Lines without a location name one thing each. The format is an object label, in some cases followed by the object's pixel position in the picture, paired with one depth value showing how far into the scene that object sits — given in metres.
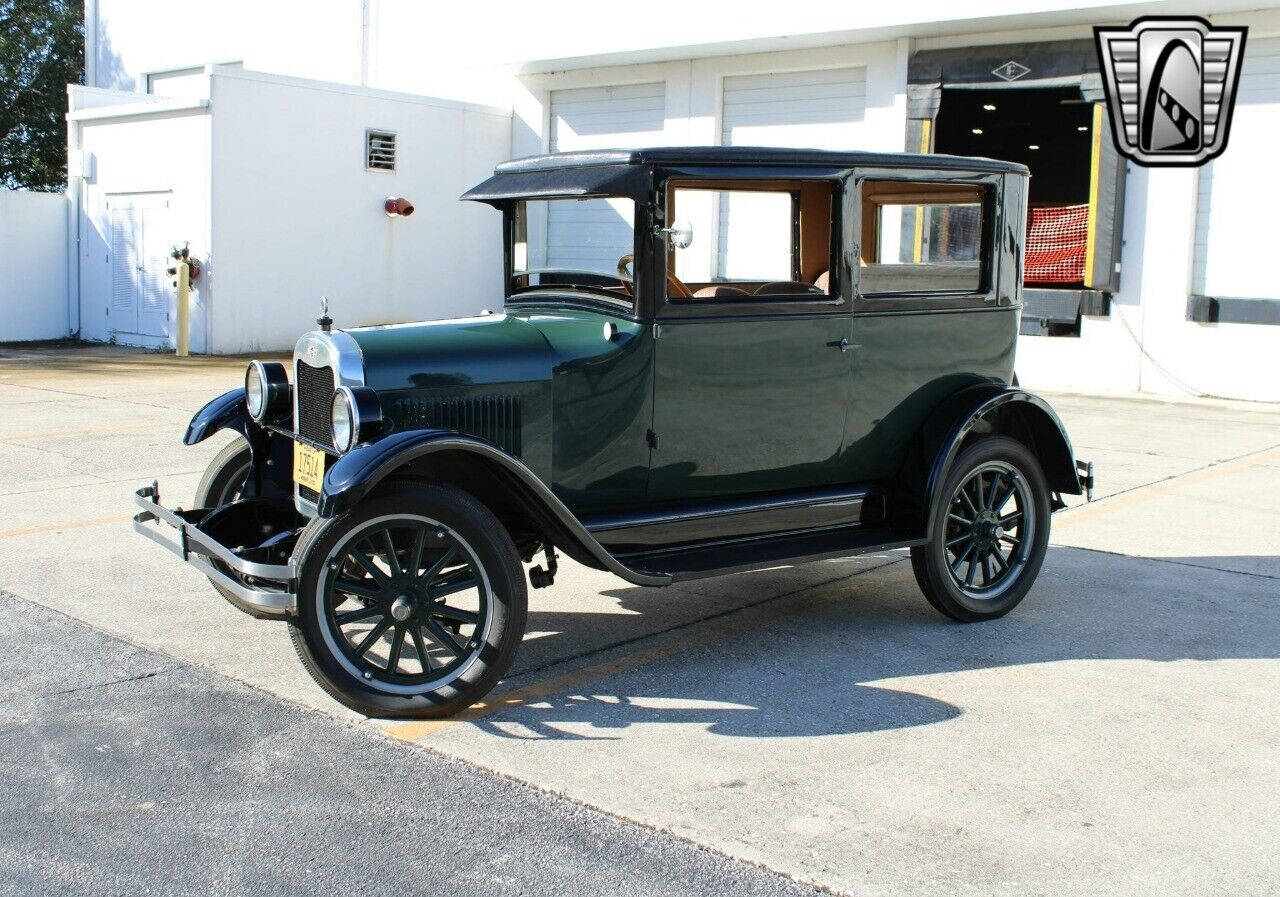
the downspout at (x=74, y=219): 18.23
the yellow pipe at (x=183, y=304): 16.47
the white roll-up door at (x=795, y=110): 16.38
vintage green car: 4.32
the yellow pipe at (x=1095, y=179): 14.19
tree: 27.48
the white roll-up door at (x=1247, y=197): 13.53
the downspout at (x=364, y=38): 20.70
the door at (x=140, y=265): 17.22
